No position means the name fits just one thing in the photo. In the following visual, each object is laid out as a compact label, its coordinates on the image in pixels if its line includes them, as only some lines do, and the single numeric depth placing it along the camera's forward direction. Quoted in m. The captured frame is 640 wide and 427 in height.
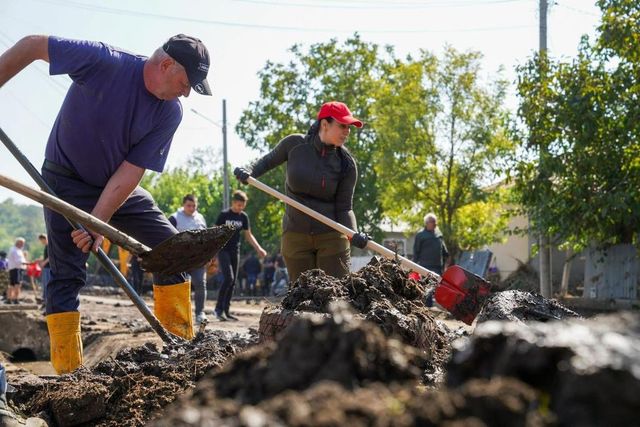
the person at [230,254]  11.96
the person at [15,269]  20.88
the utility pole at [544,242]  16.08
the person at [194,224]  11.01
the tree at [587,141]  14.45
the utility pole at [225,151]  38.28
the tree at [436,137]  27.28
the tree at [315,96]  42.00
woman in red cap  6.61
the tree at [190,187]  60.56
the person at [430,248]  15.33
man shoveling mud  4.91
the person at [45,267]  12.21
